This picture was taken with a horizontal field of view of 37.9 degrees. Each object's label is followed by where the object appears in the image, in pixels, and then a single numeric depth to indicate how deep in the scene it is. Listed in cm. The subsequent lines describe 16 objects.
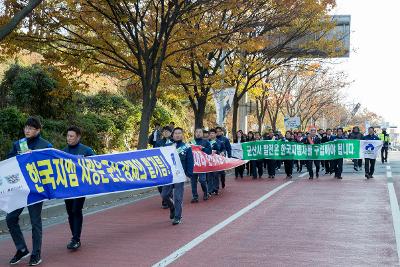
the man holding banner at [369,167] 2095
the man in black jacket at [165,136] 1291
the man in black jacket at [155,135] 2016
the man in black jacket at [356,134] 2356
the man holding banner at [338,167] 2133
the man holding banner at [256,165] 2193
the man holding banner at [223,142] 1705
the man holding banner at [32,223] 749
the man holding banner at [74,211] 843
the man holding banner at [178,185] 1060
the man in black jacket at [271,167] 2196
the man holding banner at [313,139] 2266
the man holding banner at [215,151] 1566
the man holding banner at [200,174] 1405
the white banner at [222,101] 2630
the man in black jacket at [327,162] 2341
